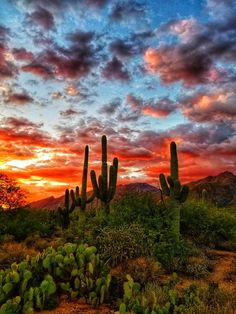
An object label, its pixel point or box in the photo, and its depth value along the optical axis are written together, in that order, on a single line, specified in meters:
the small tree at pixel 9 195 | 11.86
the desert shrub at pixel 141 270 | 6.09
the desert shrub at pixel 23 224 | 10.28
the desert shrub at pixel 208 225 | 9.46
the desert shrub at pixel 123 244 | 7.16
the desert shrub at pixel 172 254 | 7.10
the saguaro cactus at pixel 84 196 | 12.47
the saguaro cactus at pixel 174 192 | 8.22
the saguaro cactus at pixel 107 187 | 9.89
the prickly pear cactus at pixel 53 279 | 4.51
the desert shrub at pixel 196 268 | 6.74
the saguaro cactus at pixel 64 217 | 12.34
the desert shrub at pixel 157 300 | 4.18
